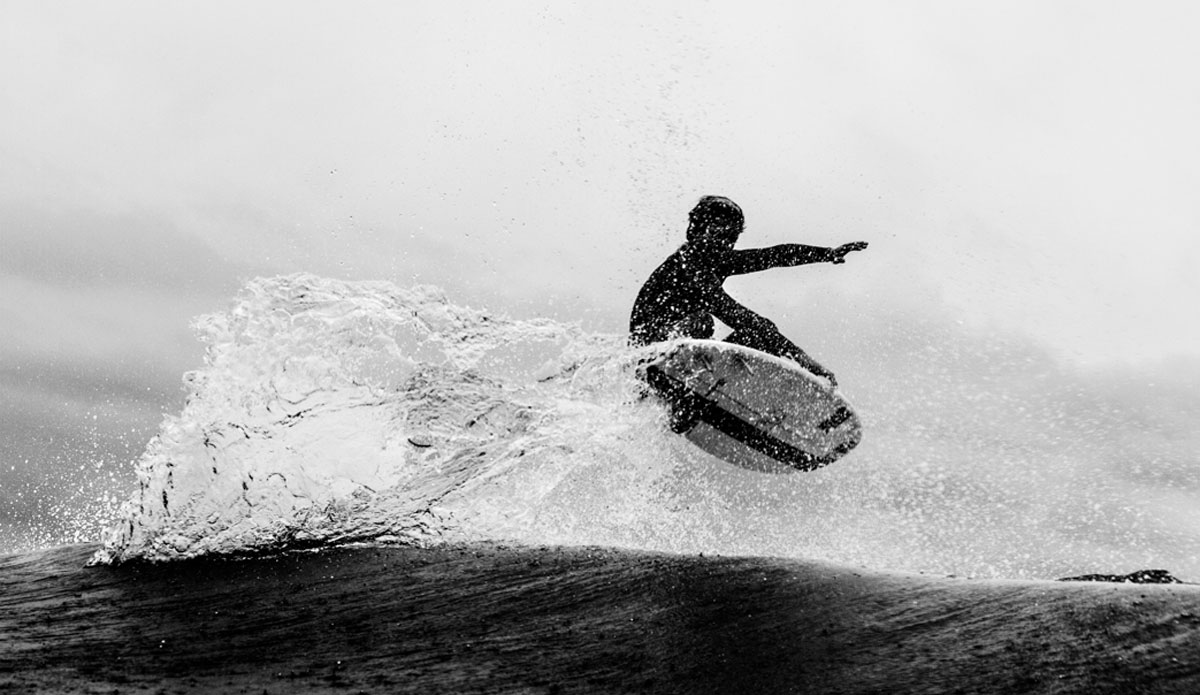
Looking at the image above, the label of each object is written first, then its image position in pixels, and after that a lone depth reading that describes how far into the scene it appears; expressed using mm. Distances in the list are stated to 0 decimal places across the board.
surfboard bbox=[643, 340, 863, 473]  8992
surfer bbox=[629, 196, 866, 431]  9617
